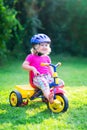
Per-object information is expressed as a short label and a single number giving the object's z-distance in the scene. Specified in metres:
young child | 6.91
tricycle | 6.40
